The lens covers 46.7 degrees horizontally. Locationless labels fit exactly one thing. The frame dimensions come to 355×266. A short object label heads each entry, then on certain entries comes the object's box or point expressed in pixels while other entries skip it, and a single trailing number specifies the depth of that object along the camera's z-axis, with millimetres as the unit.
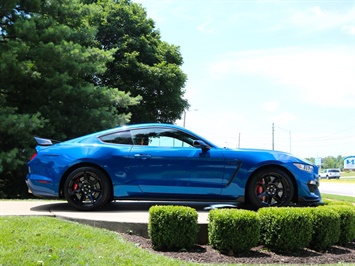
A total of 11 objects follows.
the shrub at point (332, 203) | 6716
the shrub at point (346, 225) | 5934
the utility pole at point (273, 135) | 77562
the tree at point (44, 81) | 14195
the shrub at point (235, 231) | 5160
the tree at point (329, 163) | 179075
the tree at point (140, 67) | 28672
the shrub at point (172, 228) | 5215
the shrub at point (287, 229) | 5305
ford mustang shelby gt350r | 6453
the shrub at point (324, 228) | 5562
